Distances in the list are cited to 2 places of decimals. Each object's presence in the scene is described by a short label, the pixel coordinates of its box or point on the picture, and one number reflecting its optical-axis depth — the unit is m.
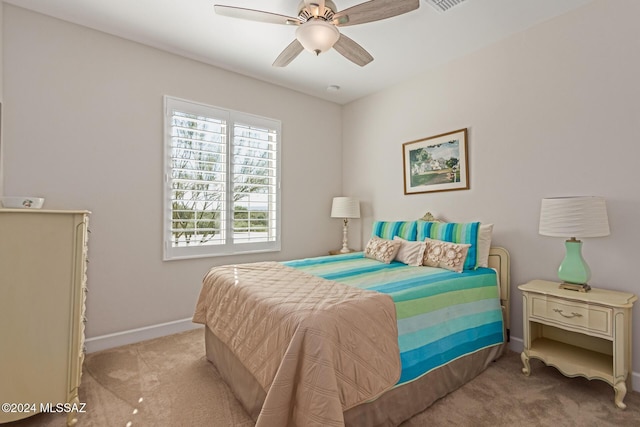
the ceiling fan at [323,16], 1.95
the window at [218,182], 3.20
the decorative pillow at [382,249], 3.00
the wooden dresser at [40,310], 1.66
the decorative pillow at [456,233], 2.66
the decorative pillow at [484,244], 2.71
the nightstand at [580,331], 1.95
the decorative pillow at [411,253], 2.83
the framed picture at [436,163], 3.22
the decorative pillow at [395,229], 3.26
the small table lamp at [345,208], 4.16
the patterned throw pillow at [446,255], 2.60
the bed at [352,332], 1.39
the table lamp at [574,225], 2.09
